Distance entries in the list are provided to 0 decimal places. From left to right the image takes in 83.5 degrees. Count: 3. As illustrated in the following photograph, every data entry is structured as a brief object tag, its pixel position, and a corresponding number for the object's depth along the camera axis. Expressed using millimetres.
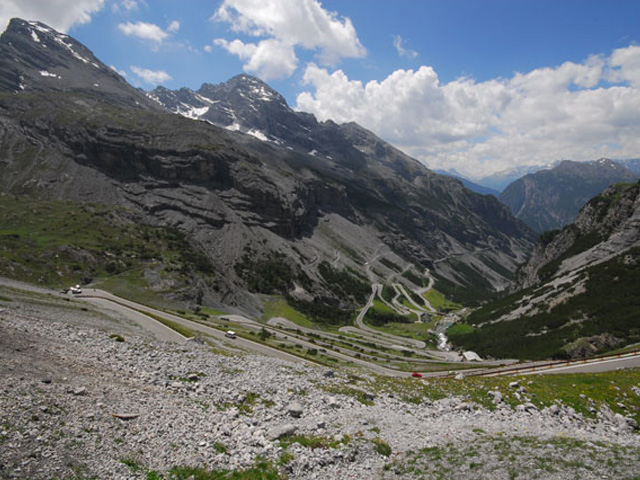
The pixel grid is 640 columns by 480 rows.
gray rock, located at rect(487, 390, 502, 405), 30969
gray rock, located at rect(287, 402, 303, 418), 24166
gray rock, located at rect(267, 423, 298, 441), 20562
